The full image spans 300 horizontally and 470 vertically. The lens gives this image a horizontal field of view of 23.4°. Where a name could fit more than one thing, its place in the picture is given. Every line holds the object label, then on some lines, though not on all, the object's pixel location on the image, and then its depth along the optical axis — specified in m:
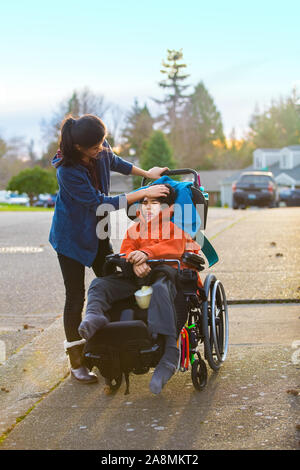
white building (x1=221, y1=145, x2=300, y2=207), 68.75
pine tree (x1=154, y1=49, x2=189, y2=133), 90.69
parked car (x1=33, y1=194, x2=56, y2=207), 64.31
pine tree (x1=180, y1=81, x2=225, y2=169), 93.81
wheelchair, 4.50
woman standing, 4.95
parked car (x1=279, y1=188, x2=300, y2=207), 44.09
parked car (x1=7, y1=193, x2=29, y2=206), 76.96
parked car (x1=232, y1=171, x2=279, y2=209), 28.44
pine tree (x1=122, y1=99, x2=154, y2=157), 80.75
